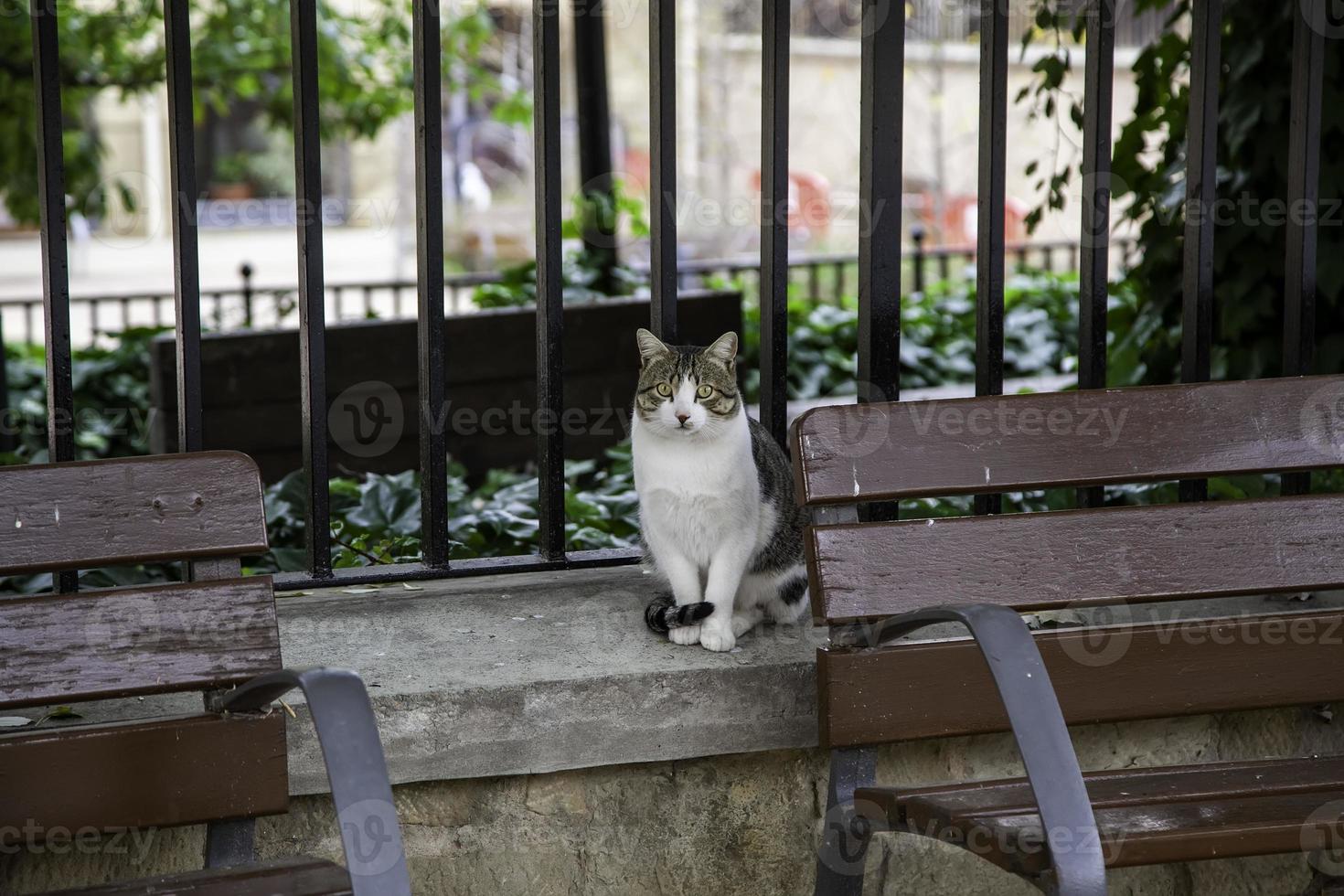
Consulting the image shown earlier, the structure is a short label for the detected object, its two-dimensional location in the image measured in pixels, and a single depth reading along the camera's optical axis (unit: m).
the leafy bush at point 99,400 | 5.06
